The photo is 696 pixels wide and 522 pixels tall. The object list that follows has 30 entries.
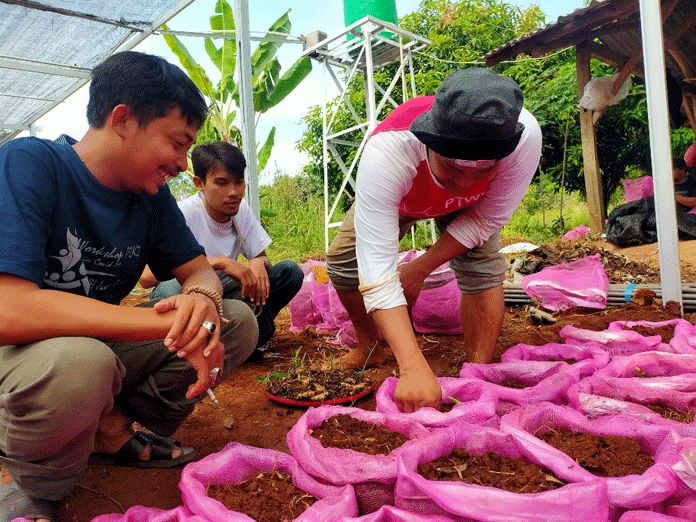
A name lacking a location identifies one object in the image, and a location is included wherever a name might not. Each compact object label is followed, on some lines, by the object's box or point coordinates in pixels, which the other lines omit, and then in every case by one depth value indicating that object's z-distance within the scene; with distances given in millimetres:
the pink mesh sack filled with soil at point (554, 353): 2088
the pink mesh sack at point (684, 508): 1031
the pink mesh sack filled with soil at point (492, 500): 993
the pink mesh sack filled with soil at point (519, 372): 1852
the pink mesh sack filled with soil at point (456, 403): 1431
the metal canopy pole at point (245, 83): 3613
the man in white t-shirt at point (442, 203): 1438
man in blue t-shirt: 1160
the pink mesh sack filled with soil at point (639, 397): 1502
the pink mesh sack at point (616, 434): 1057
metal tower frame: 6125
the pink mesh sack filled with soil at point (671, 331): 1943
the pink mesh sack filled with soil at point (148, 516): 1171
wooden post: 5973
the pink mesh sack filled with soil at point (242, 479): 1099
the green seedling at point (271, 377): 2262
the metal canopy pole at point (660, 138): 2658
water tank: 6418
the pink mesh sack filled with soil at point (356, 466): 1199
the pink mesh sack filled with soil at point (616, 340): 2065
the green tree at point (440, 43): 9438
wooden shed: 5230
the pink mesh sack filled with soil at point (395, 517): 1046
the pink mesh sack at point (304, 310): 3430
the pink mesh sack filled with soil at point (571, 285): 3094
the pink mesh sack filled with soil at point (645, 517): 979
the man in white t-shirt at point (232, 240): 2488
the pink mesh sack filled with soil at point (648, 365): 1788
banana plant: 6980
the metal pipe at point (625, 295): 2877
